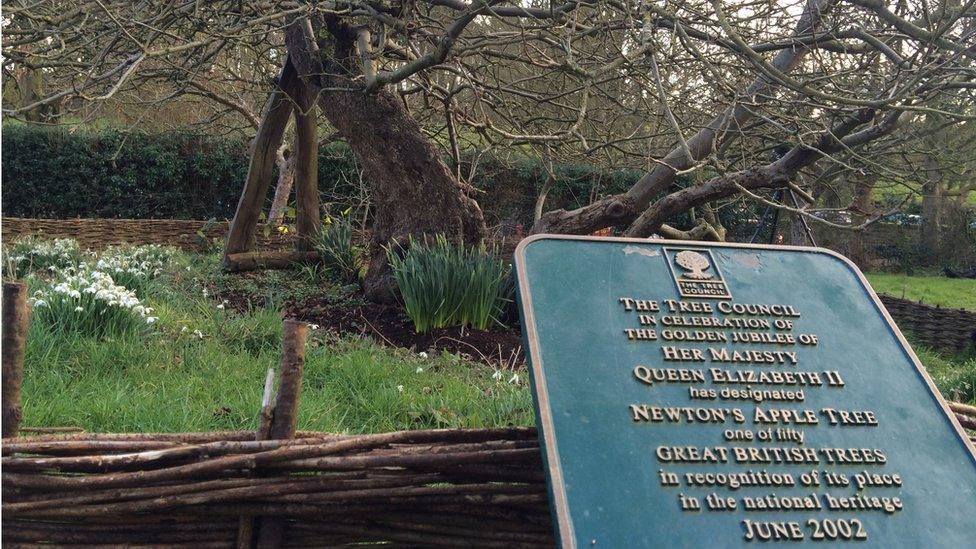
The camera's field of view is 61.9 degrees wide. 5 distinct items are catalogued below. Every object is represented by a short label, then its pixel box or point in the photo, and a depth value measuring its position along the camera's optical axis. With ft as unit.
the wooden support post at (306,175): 25.05
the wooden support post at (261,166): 24.47
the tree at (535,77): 15.72
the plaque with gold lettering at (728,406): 6.68
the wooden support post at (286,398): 8.28
